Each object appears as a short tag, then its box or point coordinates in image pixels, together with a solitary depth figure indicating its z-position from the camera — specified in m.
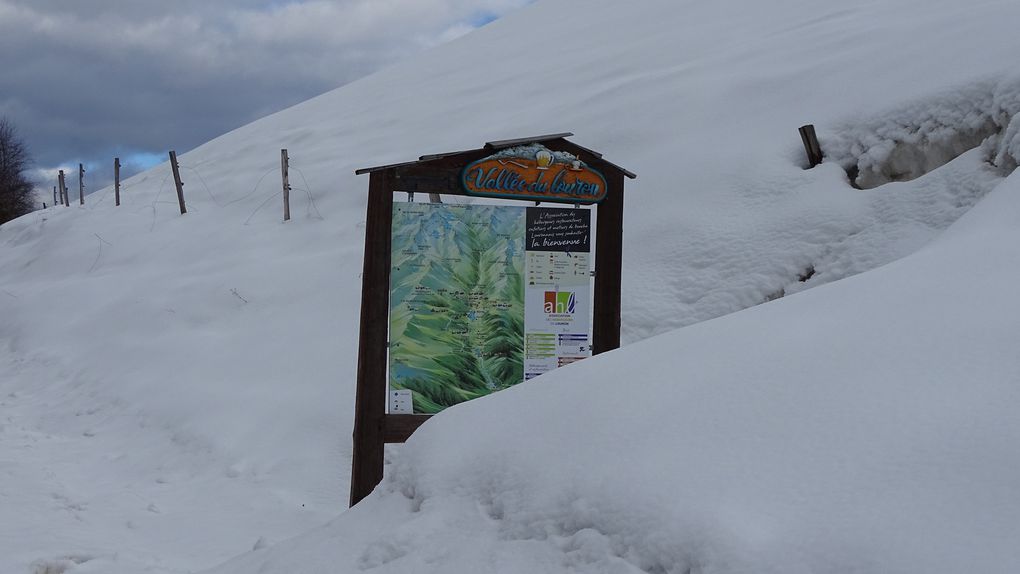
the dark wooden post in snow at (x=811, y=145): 8.03
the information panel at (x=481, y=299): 5.48
